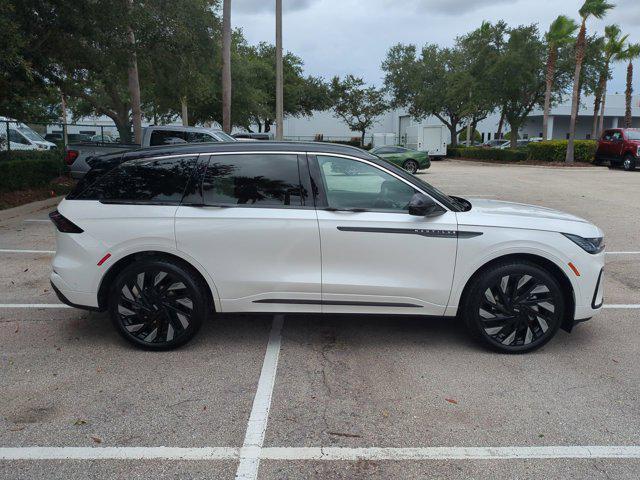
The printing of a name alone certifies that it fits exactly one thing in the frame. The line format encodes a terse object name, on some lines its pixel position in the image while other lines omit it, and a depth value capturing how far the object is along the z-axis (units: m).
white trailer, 42.22
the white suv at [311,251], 4.41
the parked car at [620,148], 25.89
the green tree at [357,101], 59.06
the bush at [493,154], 36.50
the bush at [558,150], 31.47
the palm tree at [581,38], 29.77
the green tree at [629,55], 39.66
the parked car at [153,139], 12.62
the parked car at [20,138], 15.28
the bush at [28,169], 13.84
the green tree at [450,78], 39.97
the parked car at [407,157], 26.89
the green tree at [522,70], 36.69
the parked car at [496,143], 52.81
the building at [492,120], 66.69
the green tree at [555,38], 33.38
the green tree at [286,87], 35.77
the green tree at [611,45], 39.25
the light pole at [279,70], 19.52
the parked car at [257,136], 28.30
